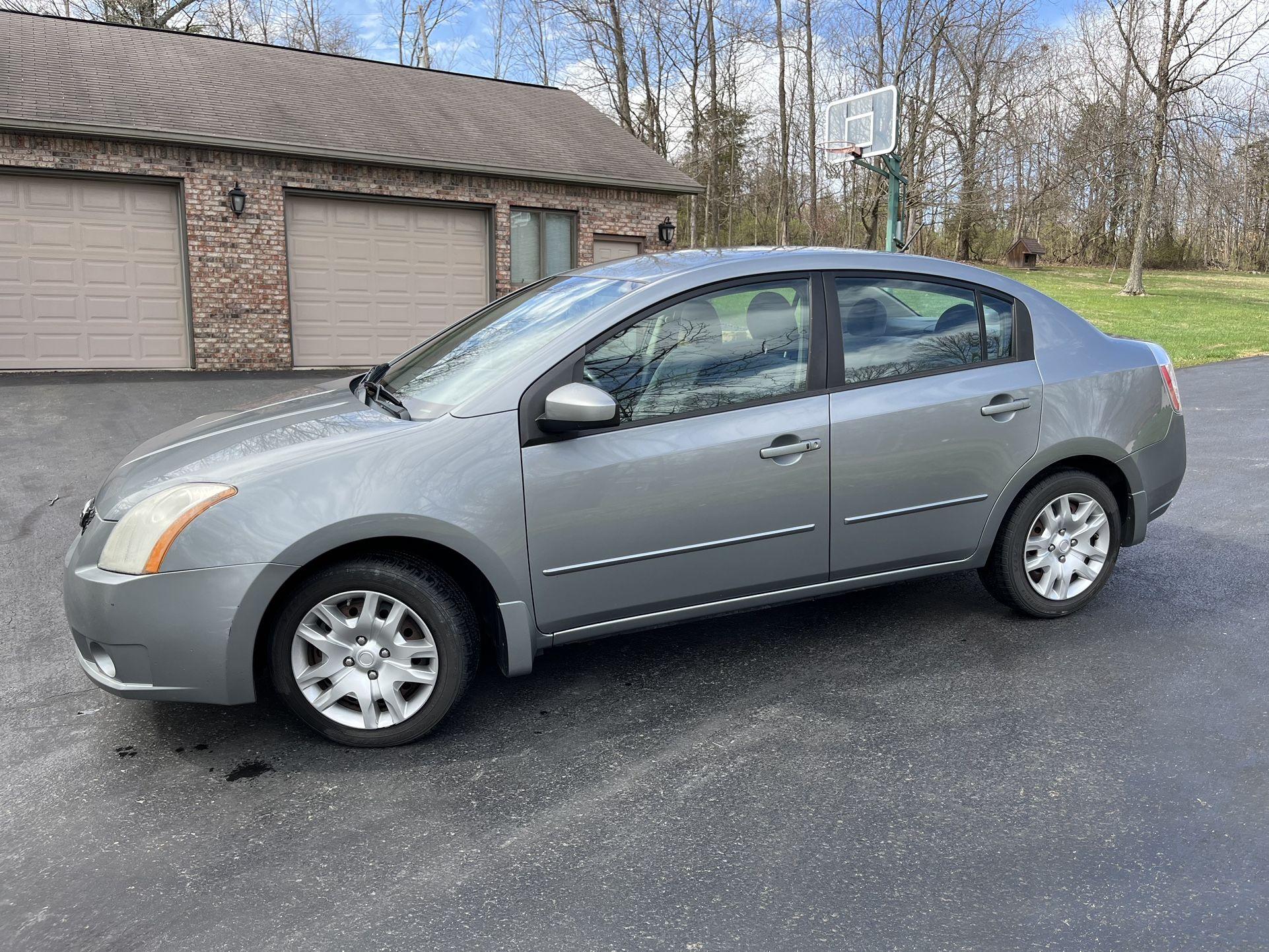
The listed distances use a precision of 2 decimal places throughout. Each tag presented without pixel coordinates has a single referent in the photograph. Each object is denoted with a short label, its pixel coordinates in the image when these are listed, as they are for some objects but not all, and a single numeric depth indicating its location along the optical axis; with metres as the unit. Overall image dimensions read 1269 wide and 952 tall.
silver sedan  3.29
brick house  13.85
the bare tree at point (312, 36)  37.09
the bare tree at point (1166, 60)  30.84
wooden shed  45.22
